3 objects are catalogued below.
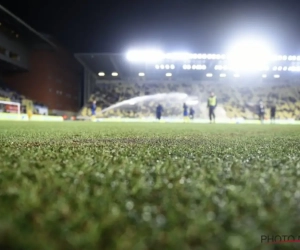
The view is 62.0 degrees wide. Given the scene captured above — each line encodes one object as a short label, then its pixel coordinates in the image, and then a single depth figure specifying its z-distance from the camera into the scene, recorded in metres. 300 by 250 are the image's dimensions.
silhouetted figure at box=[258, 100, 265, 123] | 14.58
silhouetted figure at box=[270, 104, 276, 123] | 16.46
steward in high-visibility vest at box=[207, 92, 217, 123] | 10.47
